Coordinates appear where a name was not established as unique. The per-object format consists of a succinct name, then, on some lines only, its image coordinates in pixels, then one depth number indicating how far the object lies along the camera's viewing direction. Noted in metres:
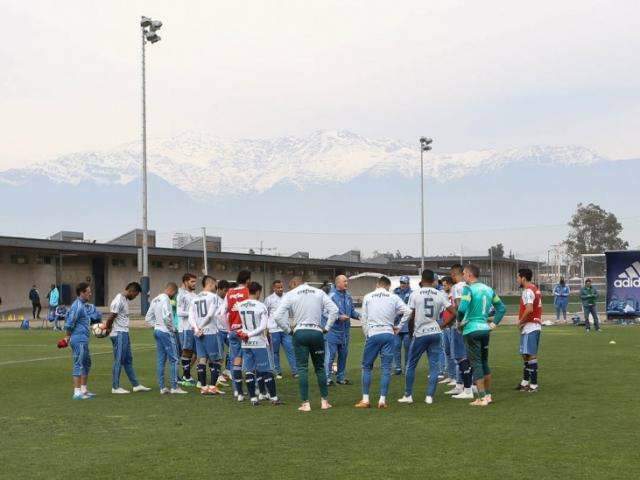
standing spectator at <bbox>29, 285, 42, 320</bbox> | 45.03
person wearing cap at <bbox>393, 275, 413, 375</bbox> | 18.44
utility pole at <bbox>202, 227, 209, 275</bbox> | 52.81
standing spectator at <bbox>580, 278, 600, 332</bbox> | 34.62
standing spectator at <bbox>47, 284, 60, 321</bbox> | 40.97
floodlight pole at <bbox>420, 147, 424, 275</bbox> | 62.87
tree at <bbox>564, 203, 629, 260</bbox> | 105.22
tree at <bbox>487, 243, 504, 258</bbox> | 108.06
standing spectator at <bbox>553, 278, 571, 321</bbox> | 39.34
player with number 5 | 13.93
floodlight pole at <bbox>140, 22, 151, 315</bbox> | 42.94
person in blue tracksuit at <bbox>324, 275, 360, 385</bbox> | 17.14
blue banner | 39.69
